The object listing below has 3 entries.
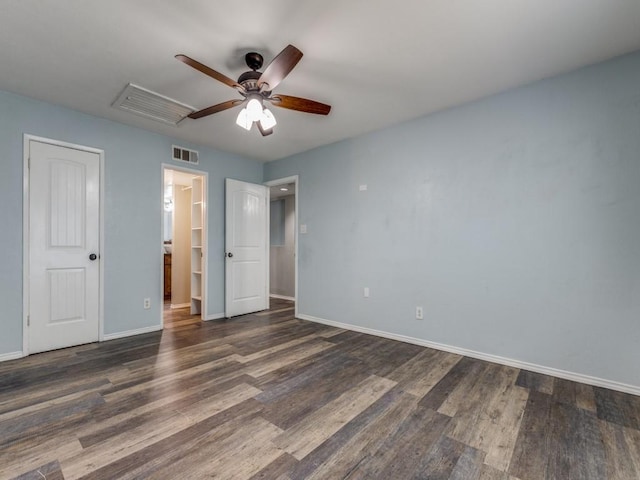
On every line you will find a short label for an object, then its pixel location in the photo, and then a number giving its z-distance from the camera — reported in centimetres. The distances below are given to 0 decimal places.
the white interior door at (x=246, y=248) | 465
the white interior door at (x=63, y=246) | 304
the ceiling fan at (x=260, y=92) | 194
